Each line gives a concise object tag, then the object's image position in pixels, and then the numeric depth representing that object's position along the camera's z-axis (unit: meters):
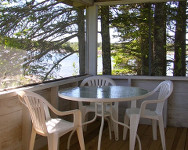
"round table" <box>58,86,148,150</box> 2.46
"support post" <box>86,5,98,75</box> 4.26
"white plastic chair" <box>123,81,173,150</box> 2.78
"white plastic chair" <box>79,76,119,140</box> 3.35
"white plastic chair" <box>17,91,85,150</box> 2.27
